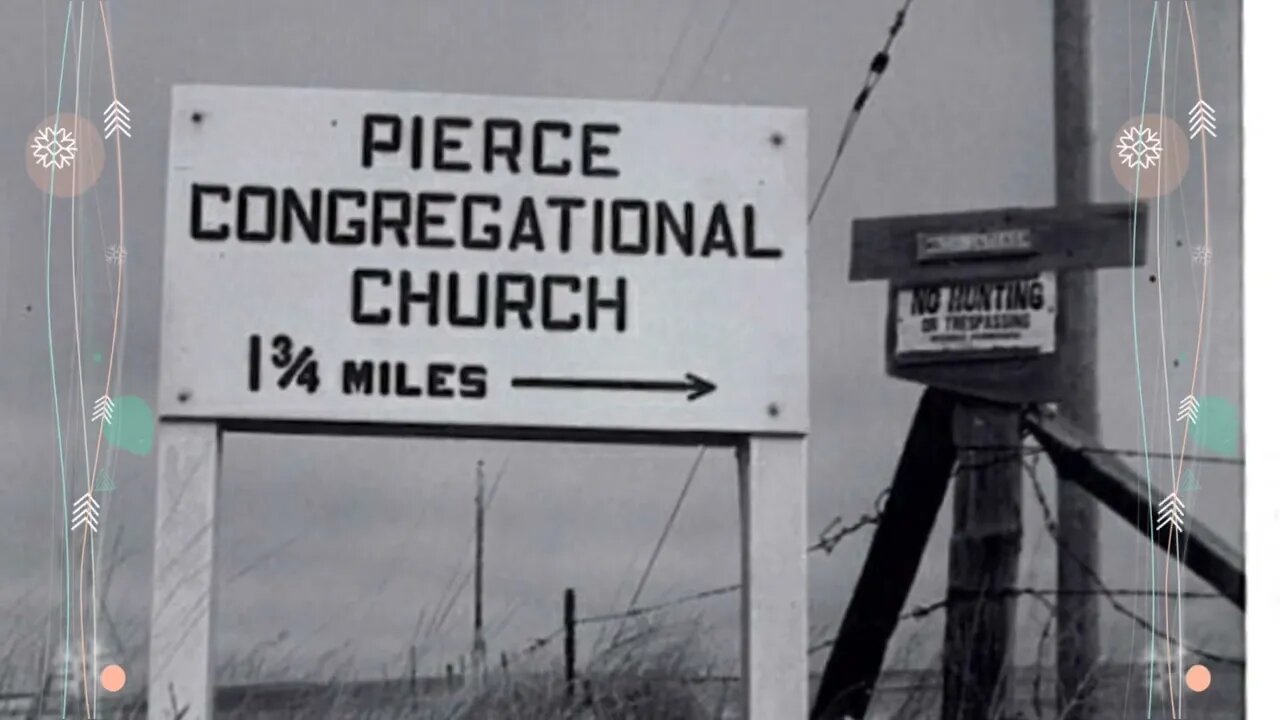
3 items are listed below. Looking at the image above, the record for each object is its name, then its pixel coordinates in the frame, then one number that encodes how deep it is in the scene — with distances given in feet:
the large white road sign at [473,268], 6.40
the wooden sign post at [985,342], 9.36
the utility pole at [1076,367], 8.41
